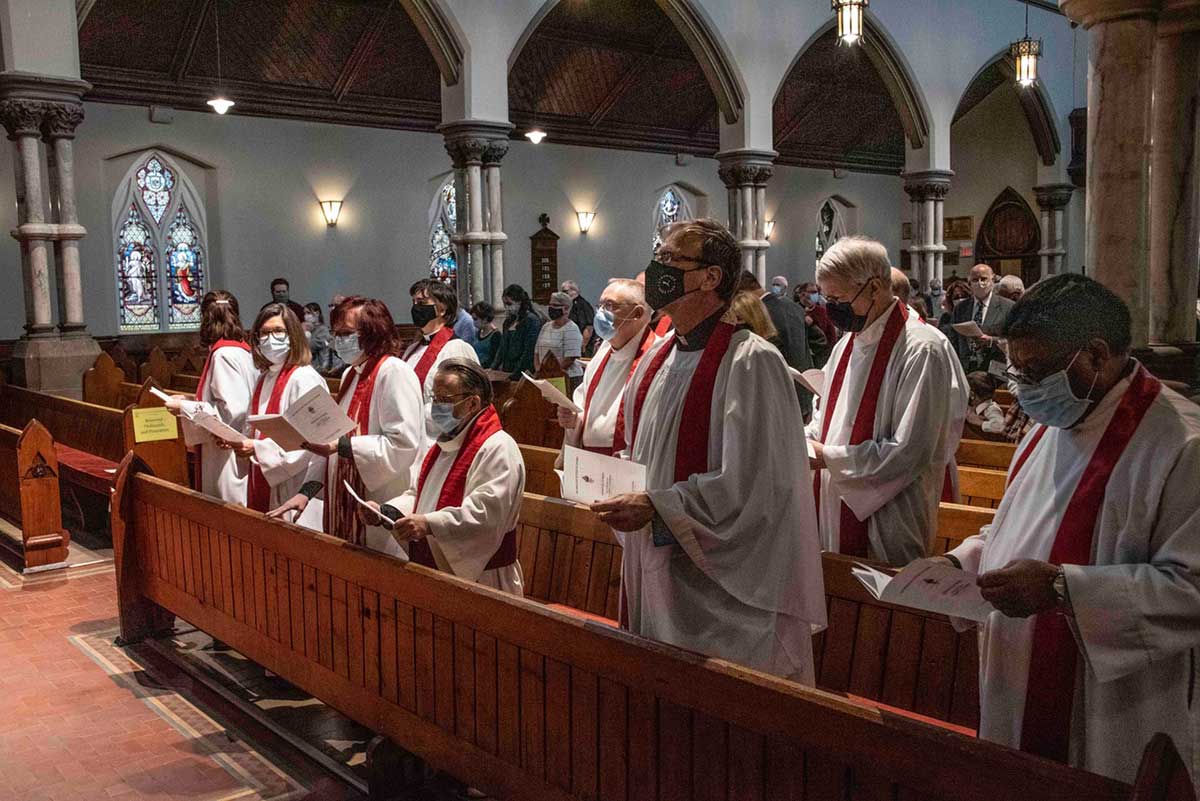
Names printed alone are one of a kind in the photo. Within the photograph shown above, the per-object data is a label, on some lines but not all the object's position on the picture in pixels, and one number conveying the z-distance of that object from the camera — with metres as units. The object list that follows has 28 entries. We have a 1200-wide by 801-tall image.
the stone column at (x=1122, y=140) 4.47
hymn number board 17.97
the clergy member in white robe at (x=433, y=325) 5.40
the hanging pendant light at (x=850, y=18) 10.73
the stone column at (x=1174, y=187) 4.76
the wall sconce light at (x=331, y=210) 15.85
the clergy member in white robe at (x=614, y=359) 4.43
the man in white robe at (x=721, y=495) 2.52
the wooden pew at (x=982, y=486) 4.89
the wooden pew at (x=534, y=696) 2.01
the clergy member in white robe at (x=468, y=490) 3.34
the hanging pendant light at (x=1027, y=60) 14.30
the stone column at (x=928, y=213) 16.50
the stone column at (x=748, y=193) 14.23
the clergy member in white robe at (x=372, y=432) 4.02
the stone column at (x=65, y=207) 9.41
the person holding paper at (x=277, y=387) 4.64
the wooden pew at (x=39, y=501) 6.58
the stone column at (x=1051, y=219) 19.48
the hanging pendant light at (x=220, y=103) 12.34
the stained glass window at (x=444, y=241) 17.39
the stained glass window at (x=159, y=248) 14.62
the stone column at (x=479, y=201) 11.70
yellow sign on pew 5.48
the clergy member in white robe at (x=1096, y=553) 1.82
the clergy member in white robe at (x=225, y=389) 5.30
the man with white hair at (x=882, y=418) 3.30
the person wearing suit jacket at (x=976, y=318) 8.37
